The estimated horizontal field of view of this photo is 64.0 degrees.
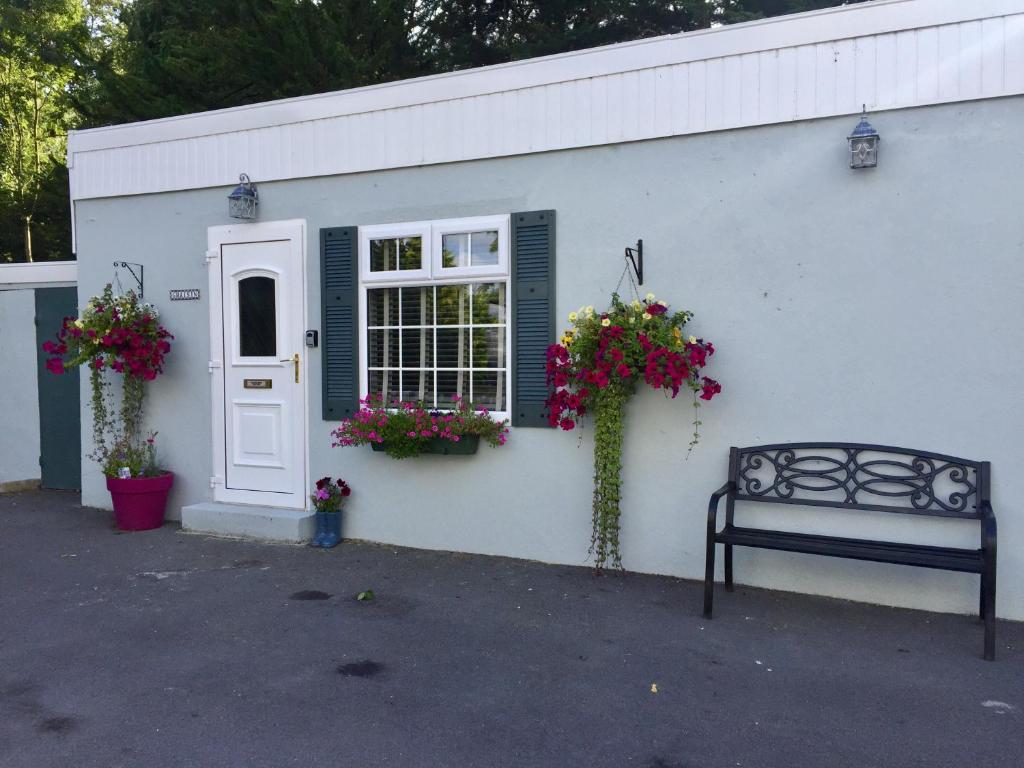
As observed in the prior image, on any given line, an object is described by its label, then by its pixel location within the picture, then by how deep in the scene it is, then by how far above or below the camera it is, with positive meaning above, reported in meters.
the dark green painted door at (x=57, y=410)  7.81 -0.71
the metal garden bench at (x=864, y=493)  3.81 -0.81
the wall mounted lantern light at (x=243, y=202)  6.03 +1.00
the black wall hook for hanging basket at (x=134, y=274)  6.71 +0.53
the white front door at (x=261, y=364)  6.08 -0.20
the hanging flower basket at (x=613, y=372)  4.57 -0.19
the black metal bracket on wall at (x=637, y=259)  4.95 +0.49
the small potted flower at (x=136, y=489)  6.22 -1.16
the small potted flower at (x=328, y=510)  5.77 -1.22
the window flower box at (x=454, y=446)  5.36 -0.71
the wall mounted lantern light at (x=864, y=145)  4.30 +1.04
